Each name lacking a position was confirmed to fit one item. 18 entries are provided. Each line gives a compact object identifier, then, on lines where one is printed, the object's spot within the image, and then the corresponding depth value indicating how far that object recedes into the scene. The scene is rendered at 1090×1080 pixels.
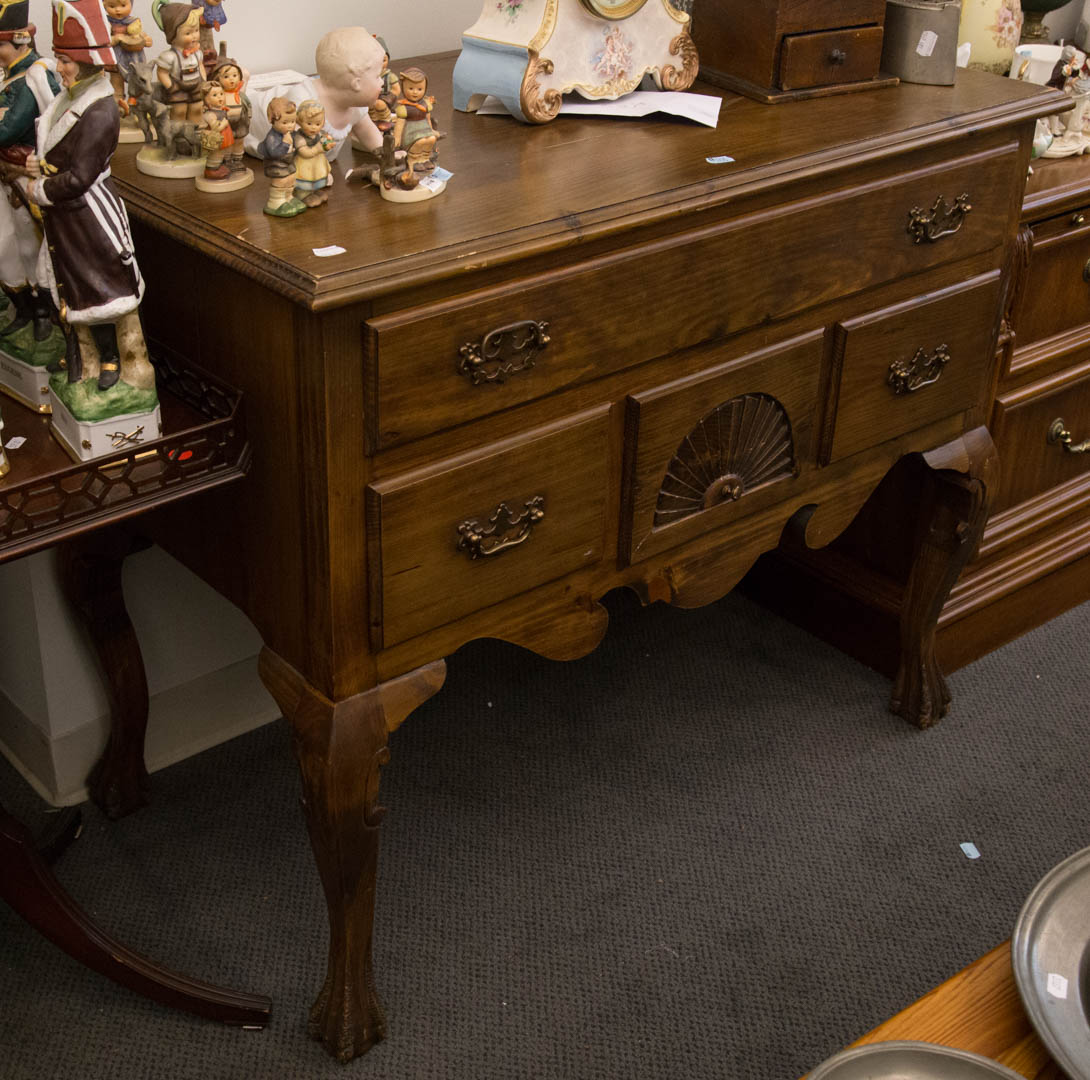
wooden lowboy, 1.26
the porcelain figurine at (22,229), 1.19
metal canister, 1.75
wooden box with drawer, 1.68
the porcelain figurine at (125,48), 1.34
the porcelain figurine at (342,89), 1.34
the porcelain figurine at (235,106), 1.32
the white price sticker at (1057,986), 1.19
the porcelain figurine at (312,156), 1.29
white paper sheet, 1.60
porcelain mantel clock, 1.54
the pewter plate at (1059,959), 1.16
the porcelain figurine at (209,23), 1.37
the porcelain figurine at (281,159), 1.29
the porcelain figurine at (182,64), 1.28
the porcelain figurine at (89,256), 1.15
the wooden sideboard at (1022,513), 2.05
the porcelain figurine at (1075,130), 2.10
